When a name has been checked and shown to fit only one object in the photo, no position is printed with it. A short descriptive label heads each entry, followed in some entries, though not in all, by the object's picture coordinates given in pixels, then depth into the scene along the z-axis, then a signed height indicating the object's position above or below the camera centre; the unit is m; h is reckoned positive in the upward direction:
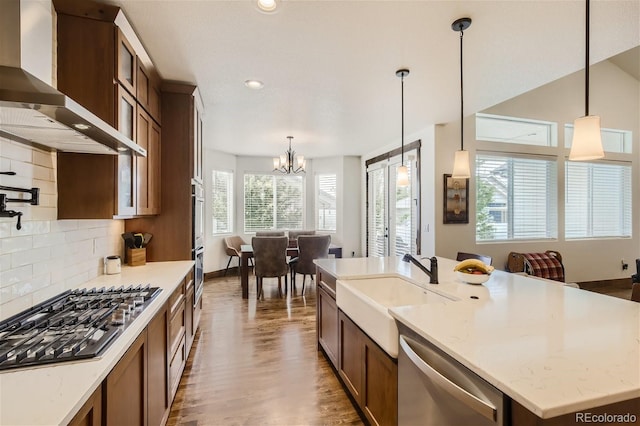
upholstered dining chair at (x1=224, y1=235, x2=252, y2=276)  6.04 -0.70
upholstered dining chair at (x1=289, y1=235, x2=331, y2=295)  4.72 -0.64
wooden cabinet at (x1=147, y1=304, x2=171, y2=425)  1.48 -0.88
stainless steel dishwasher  0.86 -0.61
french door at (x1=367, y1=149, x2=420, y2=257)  4.81 +0.07
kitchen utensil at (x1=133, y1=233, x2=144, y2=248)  2.51 -0.23
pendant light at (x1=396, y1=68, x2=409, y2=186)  3.09 +0.40
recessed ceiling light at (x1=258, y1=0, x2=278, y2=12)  1.68 +1.25
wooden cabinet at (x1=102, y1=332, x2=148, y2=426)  1.02 -0.71
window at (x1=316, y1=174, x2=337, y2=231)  7.12 +0.26
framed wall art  4.25 +0.19
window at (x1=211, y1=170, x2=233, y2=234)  6.22 +0.26
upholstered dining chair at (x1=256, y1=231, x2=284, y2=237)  6.16 -0.43
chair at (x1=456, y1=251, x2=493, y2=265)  2.72 -0.48
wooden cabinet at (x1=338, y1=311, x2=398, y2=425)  1.44 -0.95
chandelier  5.12 +0.94
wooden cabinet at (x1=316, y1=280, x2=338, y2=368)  2.30 -0.96
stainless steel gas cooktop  0.97 -0.47
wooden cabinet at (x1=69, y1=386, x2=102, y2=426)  0.84 -0.62
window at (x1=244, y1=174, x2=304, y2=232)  6.84 +0.28
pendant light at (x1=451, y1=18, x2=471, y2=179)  2.20 +0.37
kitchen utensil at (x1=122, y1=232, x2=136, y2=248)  2.48 -0.23
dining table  4.55 -0.85
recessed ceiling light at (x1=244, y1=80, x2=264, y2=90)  2.78 +1.28
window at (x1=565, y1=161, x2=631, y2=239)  5.15 +0.23
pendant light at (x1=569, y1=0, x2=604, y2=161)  1.44 +0.38
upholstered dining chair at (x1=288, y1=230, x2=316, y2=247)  6.55 -0.46
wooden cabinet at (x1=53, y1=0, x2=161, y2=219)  1.62 +0.73
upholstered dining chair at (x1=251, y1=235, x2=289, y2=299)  4.46 -0.69
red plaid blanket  4.43 -0.84
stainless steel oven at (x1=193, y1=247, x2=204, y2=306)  2.94 -0.66
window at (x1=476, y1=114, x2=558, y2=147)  4.63 +1.40
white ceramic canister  2.18 -0.39
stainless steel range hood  0.92 +0.36
